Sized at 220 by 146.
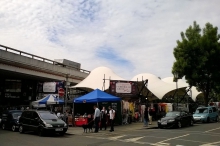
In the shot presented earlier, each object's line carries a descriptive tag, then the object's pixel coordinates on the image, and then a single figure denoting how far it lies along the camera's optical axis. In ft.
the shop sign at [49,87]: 72.72
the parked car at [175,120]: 48.01
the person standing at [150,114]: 55.94
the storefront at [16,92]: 78.08
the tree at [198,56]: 69.47
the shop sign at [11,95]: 79.07
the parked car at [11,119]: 47.05
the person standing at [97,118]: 42.99
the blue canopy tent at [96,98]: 50.14
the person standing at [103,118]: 46.82
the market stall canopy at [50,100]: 56.28
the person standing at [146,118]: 51.59
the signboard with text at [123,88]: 59.71
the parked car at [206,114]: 61.54
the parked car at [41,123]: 36.65
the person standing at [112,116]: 43.81
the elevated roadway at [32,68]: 63.29
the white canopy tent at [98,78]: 72.57
